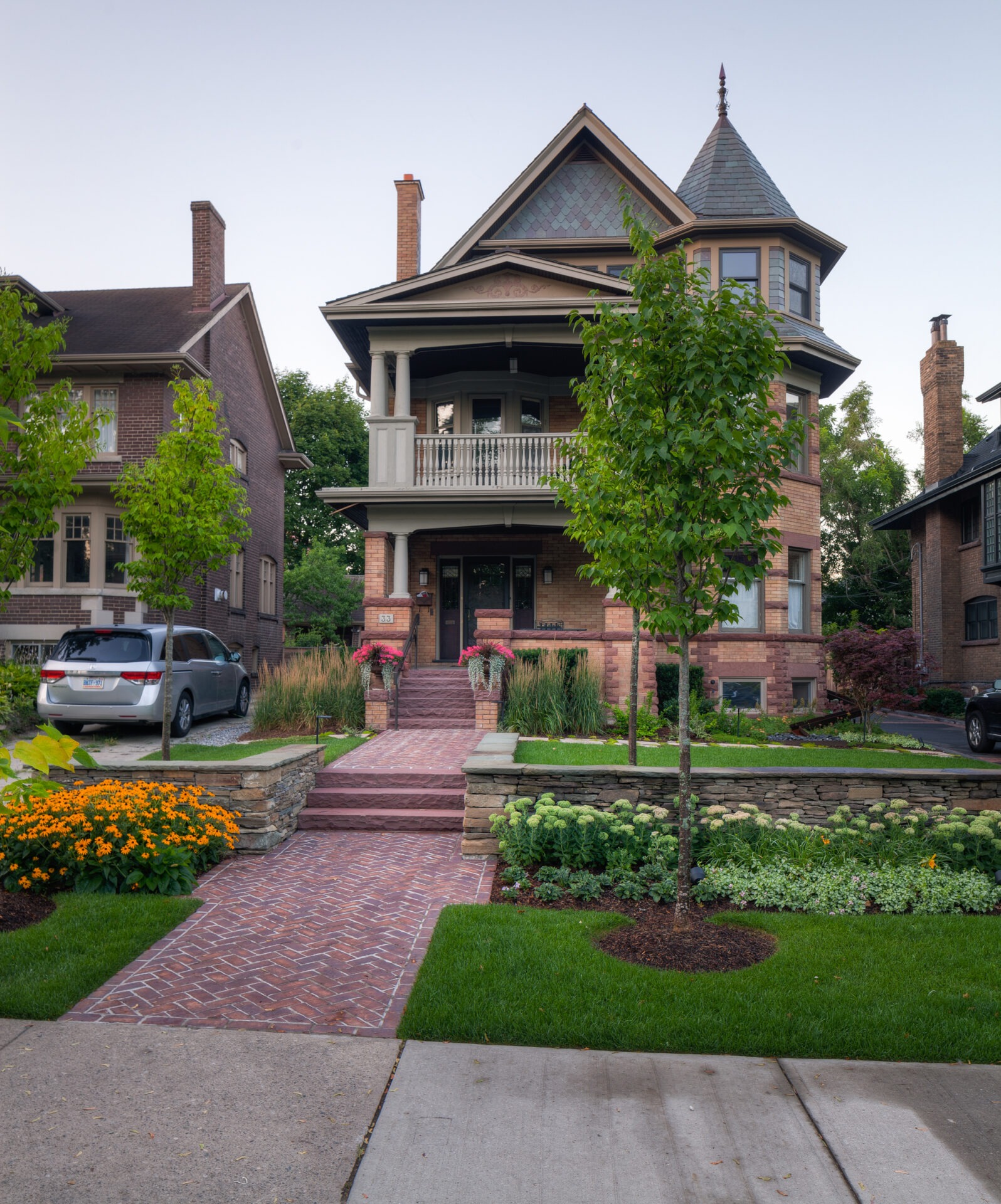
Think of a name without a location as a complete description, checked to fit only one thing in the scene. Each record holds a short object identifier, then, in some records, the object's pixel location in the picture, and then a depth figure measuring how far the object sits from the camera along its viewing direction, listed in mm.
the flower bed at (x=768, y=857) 6047
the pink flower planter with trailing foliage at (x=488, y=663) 13188
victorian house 15828
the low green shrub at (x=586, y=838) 6617
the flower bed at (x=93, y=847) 6125
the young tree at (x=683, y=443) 5465
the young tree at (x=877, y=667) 13281
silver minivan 11922
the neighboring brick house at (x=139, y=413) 18562
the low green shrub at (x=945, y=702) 22828
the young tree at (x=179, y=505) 9266
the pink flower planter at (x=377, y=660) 13773
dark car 13609
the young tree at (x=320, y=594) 32844
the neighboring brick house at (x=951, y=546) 23906
